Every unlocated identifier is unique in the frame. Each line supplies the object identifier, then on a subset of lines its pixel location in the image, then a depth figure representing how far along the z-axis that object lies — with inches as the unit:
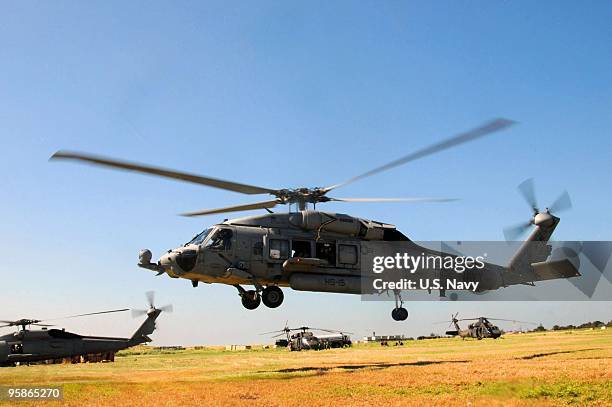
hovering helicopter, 925.2
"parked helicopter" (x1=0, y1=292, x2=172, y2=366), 1512.1
